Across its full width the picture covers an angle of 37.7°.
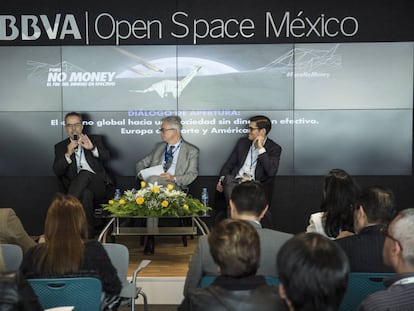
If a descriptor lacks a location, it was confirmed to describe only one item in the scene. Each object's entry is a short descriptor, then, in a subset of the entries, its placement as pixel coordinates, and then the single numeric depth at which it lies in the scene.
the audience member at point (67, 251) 3.01
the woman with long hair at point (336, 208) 3.87
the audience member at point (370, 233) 3.17
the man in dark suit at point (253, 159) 6.62
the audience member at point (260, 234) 3.07
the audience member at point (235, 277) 2.07
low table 5.42
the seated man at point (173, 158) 6.51
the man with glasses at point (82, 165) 6.38
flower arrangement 5.27
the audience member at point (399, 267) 2.08
